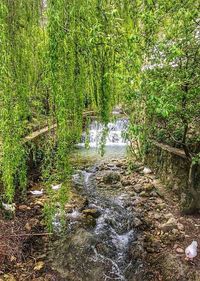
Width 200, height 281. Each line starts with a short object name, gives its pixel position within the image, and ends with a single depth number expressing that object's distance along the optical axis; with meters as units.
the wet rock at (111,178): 4.44
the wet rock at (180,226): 2.88
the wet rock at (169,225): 2.90
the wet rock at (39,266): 2.35
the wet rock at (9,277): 2.20
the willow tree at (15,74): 1.81
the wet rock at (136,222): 3.09
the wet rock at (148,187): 3.96
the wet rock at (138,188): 3.99
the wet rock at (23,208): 3.21
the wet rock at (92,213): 3.27
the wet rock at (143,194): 3.82
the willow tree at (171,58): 1.98
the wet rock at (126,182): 4.29
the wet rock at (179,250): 2.56
